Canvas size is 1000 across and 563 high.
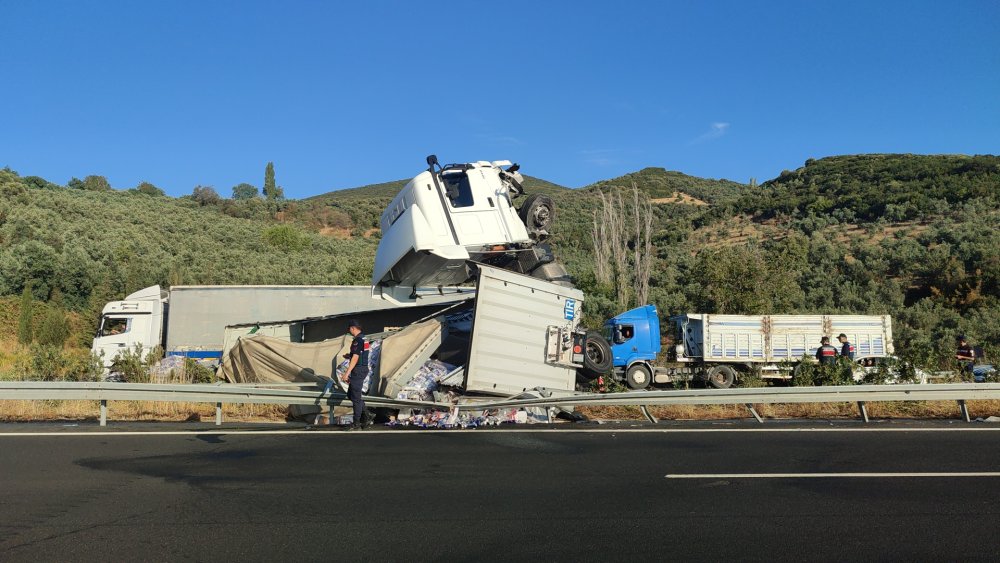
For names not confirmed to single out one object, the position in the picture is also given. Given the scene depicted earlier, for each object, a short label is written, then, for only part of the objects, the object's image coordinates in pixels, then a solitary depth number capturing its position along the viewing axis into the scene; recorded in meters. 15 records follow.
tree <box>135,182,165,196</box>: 81.88
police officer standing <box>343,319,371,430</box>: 10.85
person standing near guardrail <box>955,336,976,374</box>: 17.58
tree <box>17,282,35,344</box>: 29.25
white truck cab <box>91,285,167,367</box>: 23.16
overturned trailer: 11.90
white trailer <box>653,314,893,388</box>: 23.33
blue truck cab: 22.56
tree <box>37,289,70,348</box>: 28.98
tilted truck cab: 13.39
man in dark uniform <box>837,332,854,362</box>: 15.87
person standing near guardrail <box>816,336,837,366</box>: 14.94
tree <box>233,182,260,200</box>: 128.25
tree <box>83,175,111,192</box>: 79.44
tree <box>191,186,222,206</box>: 74.25
